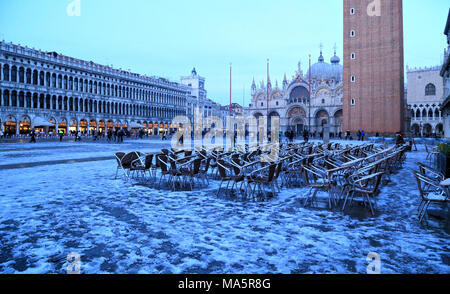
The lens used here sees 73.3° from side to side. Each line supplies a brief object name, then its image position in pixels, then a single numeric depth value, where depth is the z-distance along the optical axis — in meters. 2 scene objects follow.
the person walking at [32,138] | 31.51
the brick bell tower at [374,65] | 36.81
